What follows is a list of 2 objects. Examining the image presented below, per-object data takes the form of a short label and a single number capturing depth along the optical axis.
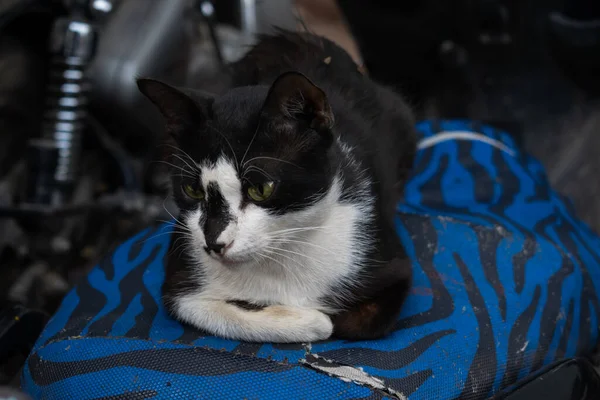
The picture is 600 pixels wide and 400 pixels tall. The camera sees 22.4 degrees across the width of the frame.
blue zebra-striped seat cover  0.93
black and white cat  0.93
